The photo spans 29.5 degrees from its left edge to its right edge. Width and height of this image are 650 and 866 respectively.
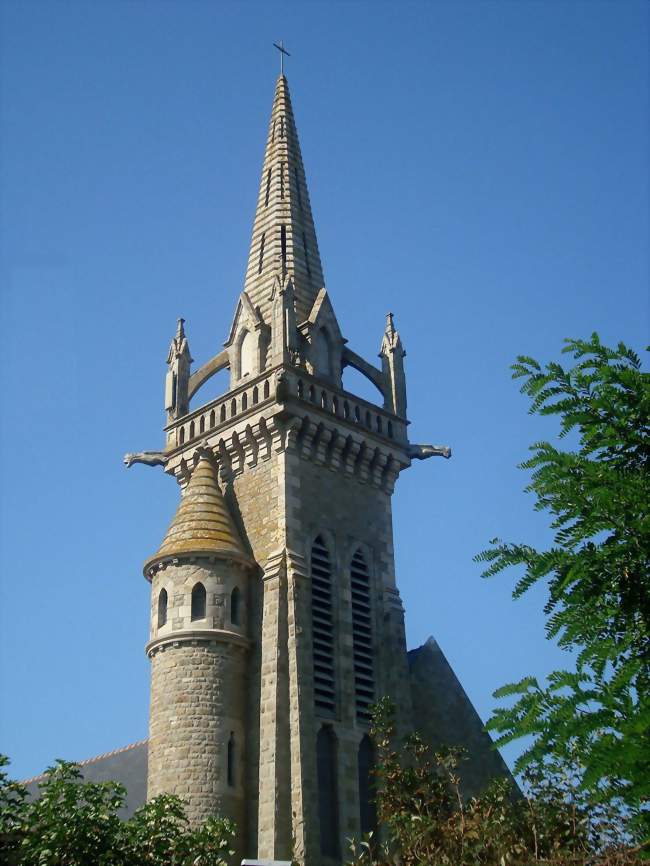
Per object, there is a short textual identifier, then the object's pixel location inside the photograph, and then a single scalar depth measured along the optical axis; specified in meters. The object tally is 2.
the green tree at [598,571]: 11.10
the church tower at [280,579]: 26.09
